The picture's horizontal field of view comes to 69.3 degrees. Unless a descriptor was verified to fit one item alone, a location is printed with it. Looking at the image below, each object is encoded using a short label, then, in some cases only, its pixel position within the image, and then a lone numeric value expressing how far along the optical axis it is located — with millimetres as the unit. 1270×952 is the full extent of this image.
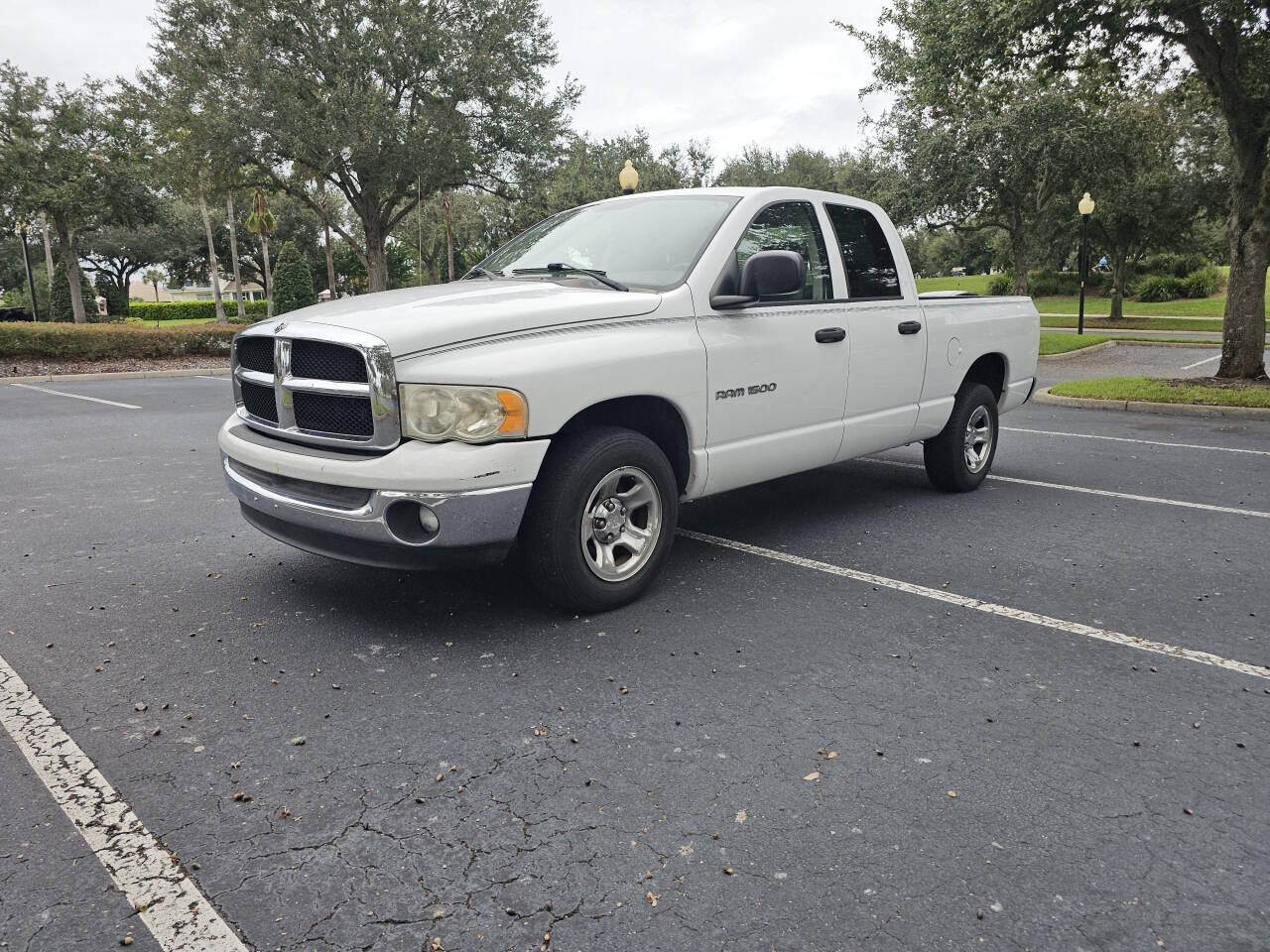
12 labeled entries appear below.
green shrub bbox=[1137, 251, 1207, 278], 48769
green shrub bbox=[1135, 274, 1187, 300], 46406
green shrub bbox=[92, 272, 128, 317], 61338
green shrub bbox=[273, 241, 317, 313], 46406
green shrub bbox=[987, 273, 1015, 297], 46656
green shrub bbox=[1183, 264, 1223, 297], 46656
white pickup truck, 3730
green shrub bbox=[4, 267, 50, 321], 49906
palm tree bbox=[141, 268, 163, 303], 76875
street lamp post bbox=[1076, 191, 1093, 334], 25703
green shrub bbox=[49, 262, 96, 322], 42094
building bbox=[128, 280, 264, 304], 113531
